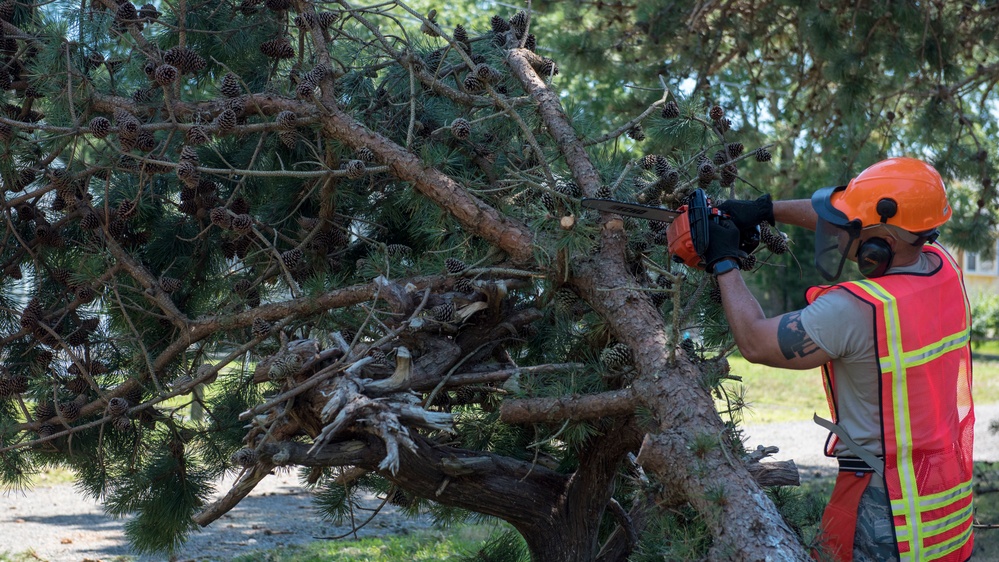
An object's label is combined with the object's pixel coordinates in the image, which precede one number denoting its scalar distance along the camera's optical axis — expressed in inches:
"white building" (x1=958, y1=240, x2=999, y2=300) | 1299.2
